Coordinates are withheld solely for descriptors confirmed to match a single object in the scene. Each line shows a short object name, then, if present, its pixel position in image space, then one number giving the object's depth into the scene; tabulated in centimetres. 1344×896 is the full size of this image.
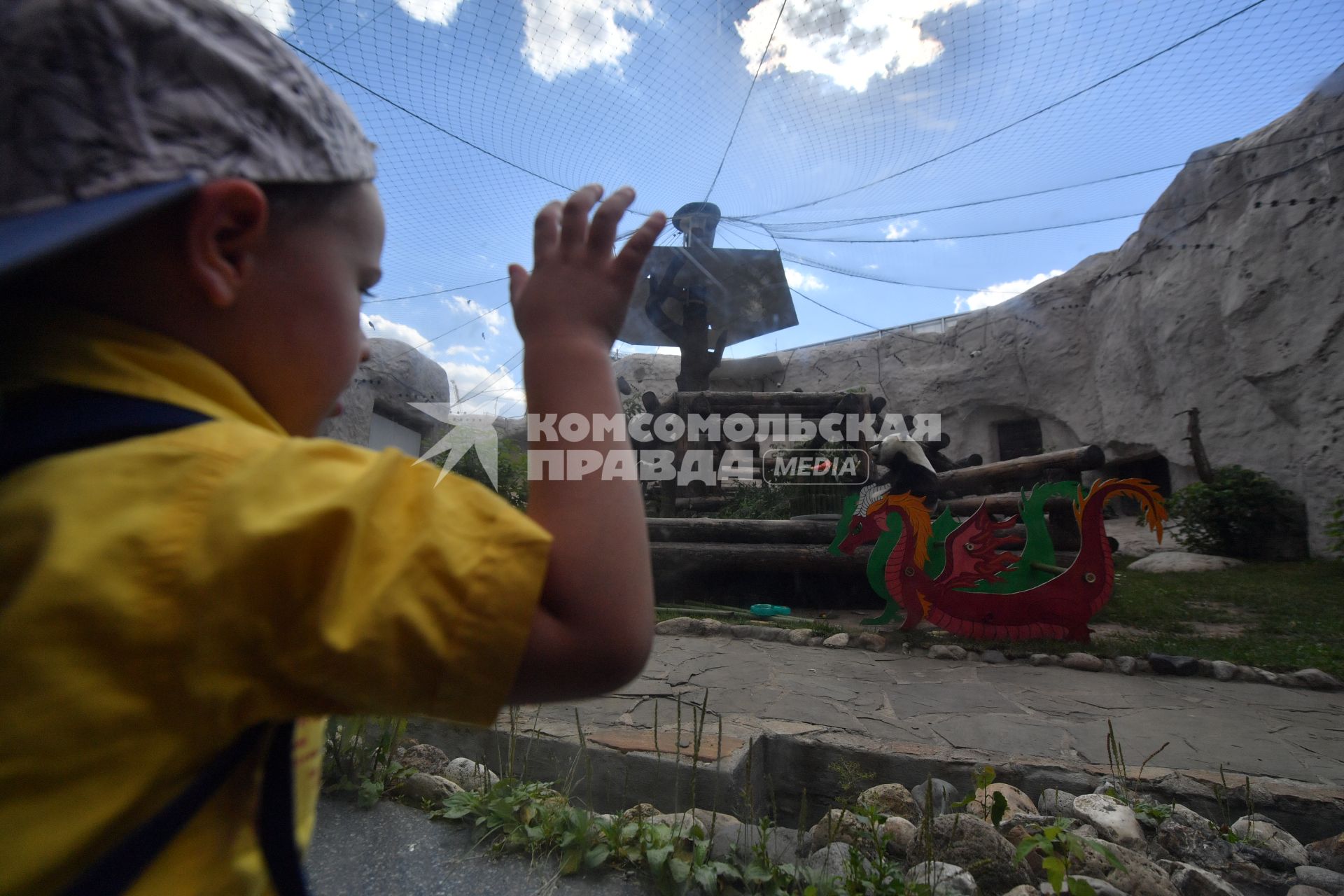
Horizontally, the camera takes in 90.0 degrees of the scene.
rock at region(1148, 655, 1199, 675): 400
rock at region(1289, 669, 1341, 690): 379
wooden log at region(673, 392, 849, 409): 926
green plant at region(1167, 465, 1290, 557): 864
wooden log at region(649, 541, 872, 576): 629
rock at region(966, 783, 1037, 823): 207
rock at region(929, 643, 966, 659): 457
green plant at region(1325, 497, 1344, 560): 720
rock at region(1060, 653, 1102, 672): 414
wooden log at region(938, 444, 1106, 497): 607
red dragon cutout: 467
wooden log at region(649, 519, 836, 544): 669
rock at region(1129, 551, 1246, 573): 820
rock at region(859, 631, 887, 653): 480
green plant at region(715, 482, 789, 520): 864
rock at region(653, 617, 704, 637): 532
